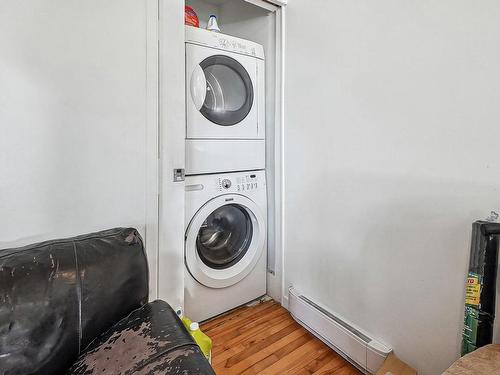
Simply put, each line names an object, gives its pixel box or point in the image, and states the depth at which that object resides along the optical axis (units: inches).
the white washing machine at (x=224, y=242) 66.1
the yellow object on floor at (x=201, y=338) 51.3
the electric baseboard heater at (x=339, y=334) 53.6
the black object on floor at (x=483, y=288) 35.7
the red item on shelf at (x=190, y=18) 65.8
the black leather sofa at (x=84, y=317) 27.4
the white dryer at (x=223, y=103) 63.7
